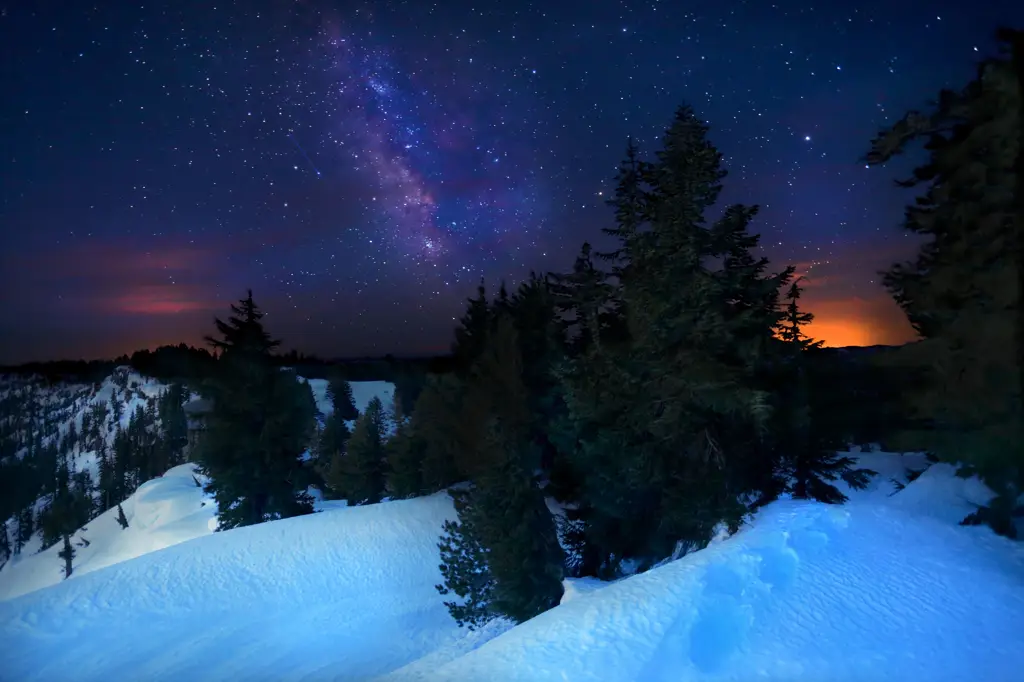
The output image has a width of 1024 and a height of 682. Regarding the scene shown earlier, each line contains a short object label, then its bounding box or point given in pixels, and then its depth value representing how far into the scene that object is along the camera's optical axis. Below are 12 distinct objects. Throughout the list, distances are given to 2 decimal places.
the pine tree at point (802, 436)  14.95
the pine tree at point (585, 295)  21.09
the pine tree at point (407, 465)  35.38
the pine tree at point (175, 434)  155.66
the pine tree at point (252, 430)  29.67
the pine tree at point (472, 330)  27.56
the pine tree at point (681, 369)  13.97
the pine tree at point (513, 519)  15.14
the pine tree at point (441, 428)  28.41
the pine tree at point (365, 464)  41.47
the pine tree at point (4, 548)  111.50
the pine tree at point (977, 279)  11.58
